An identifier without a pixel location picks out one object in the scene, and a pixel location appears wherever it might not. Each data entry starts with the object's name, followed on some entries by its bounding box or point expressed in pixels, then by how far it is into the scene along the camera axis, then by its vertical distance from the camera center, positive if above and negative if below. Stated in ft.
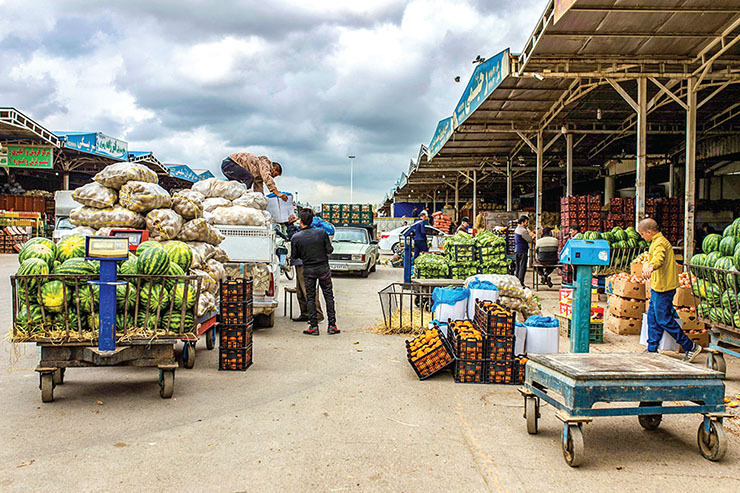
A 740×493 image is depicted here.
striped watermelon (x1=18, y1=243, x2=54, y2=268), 18.43 -0.46
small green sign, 97.40 +14.46
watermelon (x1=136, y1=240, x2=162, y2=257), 19.57 -0.20
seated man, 52.80 -0.46
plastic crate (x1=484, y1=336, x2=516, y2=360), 20.97 -3.82
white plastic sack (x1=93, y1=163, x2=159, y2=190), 27.22 +3.19
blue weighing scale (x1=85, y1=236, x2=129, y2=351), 17.33 -1.47
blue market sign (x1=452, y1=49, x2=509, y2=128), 46.97 +15.47
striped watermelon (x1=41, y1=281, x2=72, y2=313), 17.76 -1.80
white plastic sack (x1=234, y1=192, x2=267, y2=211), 33.32 +2.52
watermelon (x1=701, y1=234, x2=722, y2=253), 24.22 +0.19
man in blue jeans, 22.86 -1.80
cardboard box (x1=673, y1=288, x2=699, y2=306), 27.72 -2.49
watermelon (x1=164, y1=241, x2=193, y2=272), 20.81 -0.48
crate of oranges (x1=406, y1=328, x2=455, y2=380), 21.62 -4.42
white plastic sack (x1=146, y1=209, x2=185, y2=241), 26.25 +0.77
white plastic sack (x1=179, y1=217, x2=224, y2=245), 27.63 +0.48
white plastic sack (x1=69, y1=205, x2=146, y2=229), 26.27 +1.05
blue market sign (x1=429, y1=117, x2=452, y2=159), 73.41 +15.55
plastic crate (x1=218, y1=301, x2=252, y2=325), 22.56 -2.91
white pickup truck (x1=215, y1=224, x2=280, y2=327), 30.91 -0.95
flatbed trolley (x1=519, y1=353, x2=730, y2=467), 13.57 -3.60
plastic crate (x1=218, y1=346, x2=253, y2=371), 22.76 -4.77
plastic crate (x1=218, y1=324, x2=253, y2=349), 22.80 -3.86
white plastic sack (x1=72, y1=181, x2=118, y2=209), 26.81 +2.12
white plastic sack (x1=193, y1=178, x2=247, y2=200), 33.55 +3.22
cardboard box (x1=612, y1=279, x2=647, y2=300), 31.09 -2.39
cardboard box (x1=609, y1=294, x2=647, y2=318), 31.55 -3.44
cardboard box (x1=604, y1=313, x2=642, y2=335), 31.45 -4.44
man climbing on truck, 39.93 +5.20
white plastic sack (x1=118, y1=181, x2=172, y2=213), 26.63 +2.08
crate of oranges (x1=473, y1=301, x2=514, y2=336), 21.01 -2.92
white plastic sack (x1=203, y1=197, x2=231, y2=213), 32.68 +2.22
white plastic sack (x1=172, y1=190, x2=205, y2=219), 28.02 +1.77
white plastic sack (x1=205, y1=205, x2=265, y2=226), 31.81 +1.43
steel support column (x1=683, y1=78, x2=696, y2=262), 44.52 +6.21
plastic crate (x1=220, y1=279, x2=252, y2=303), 23.13 -2.05
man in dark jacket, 30.35 -1.10
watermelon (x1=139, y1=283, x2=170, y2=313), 18.35 -1.86
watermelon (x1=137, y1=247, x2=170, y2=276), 18.86 -0.75
